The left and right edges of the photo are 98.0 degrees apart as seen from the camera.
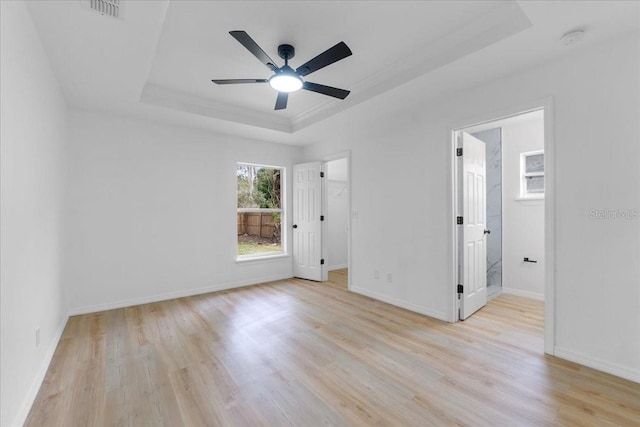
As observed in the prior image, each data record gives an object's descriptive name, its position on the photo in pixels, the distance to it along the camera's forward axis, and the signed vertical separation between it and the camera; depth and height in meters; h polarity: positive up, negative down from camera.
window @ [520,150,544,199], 4.14 +0.49
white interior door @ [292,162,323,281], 4.98 -0.20
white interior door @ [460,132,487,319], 3.21 -0.23
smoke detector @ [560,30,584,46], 2.00 +1.25
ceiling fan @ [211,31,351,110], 1.94 +1.14
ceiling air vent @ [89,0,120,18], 1.75 +1.32
